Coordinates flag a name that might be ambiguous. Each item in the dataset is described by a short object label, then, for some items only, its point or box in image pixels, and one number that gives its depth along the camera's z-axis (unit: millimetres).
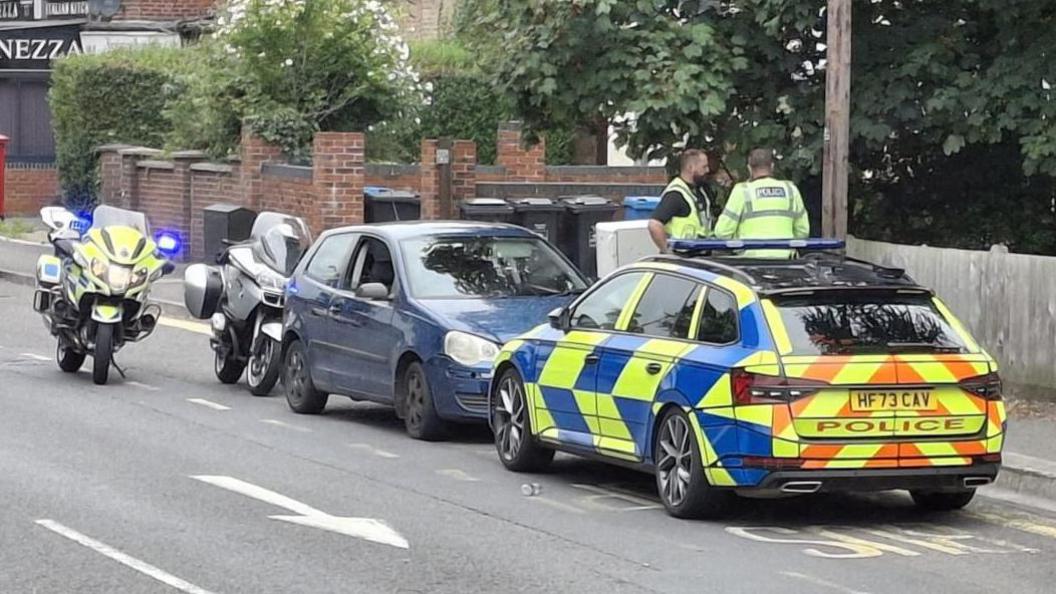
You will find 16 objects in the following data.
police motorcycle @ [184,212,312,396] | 16984
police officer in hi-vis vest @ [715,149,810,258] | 14586
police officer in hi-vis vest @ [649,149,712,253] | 15234
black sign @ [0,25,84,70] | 42656
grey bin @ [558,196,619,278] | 24828
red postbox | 37844
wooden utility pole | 15070
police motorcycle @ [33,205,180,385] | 17266
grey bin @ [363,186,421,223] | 25500
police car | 10219
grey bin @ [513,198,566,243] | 24514
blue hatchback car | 13766
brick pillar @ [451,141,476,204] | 24812
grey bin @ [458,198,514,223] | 24234
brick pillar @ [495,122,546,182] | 28625
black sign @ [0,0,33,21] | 42625
